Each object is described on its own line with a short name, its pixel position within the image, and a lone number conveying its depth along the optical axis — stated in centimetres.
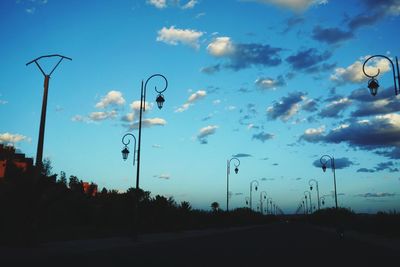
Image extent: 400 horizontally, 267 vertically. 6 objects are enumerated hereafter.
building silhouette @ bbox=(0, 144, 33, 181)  9195
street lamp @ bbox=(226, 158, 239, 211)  6192
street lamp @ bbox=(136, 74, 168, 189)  2761
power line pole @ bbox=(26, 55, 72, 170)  1962
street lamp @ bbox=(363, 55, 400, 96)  1833
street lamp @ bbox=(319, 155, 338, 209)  6253
